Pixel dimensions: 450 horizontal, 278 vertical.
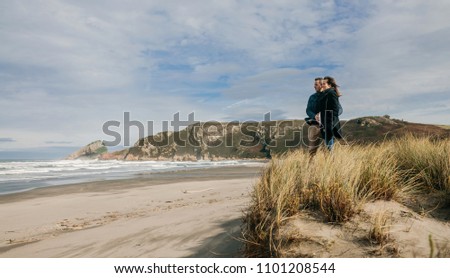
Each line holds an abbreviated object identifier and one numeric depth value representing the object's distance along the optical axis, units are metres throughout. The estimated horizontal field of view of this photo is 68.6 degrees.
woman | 6.95
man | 7.13
